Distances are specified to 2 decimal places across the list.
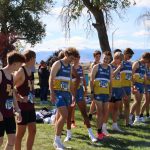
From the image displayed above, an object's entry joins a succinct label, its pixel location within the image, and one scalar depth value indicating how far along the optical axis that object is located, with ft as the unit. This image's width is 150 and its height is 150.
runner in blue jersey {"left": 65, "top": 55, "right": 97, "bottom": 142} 32.40
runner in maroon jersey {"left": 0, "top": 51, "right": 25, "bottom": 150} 21.86
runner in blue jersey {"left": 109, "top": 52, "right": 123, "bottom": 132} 36.58
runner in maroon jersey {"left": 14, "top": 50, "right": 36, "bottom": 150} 24.27
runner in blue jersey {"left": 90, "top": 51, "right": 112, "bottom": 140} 32.42
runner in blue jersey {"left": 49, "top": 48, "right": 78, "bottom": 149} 28.17
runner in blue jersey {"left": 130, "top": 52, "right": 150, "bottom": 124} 38.78
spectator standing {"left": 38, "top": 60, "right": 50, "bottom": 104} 61.93
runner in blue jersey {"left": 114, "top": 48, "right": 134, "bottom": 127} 37.11
